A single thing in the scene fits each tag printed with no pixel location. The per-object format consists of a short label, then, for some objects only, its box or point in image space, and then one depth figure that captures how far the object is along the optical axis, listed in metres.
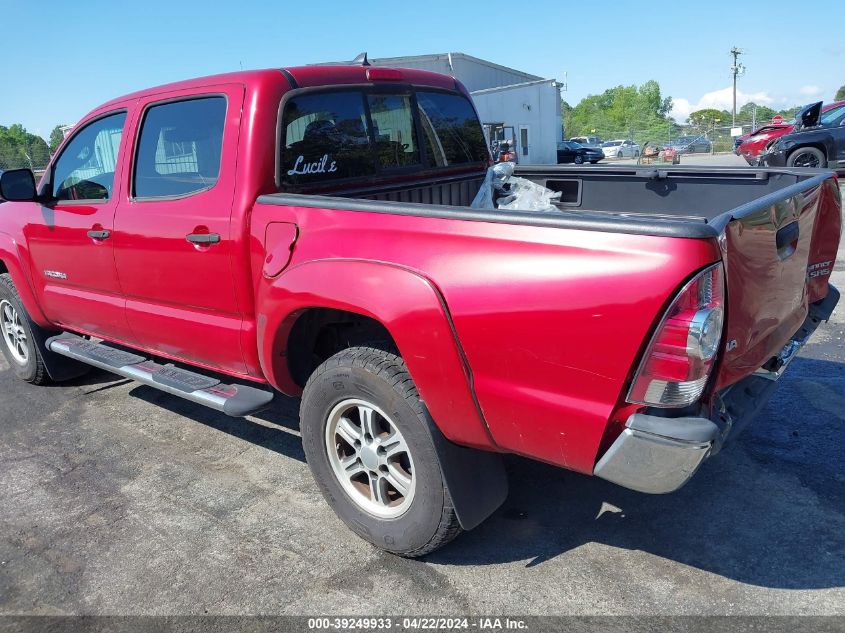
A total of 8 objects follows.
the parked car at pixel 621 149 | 50.56
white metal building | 29.91
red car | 20.03
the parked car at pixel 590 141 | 49.72
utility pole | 67.62
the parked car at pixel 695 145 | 43.72
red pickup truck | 2.12
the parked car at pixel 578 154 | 38.12
